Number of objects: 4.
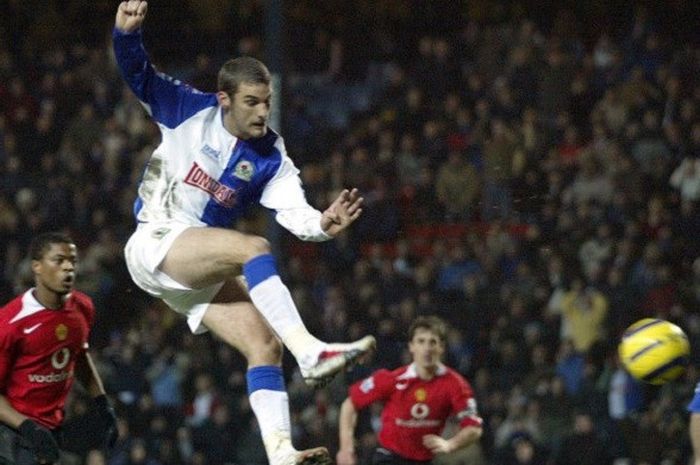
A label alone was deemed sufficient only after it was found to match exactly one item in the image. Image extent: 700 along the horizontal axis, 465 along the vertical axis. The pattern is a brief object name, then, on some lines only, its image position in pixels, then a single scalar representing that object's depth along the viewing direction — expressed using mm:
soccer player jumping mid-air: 12953
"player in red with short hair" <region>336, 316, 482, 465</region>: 19359
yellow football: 16391
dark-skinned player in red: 15047
